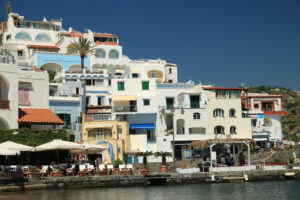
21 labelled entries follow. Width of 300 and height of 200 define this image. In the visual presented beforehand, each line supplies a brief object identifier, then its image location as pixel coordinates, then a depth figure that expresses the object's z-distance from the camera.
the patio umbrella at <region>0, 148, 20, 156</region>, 35.62
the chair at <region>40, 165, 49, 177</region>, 38.55
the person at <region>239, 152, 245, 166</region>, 44.90
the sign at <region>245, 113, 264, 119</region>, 73.81
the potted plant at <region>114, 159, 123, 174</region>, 49.35
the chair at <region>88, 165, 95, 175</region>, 40.31
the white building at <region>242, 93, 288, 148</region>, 71.31
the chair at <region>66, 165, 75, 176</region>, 39.73
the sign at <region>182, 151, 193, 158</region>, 58.40
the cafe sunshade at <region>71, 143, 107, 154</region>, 40.76
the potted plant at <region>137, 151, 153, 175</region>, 41.37
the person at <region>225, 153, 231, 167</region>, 44.91
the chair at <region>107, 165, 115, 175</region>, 41.06
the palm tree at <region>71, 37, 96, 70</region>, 72.69
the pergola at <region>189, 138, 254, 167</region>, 45.31
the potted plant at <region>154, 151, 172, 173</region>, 43.56
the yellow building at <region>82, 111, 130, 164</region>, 56.81
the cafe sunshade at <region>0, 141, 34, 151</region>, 37.14
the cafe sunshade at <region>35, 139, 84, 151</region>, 38.50
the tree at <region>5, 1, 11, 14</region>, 81.12
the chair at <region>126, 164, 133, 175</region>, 40.91
